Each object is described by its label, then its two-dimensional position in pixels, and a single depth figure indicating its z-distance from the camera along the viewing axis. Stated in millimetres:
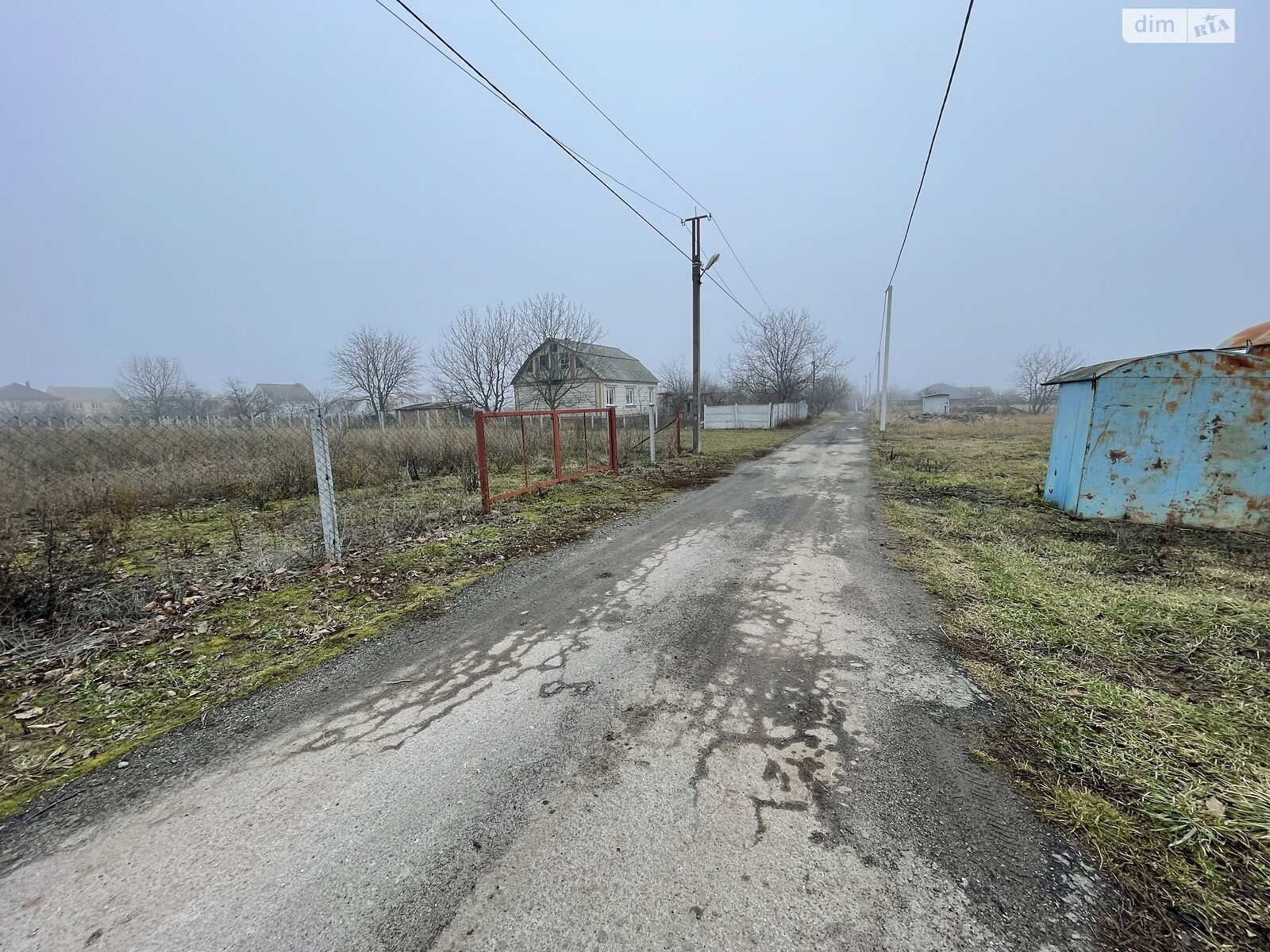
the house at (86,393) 71244
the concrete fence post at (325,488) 5043
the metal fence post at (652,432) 14008
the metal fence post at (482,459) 7129
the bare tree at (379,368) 31016
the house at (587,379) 21375
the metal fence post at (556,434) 9297
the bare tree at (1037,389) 54125
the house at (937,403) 66438
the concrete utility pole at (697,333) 15922
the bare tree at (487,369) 21094
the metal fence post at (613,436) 11291
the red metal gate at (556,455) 7320
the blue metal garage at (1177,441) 5777
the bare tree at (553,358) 20344
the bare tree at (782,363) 36219
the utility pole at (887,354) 24297
